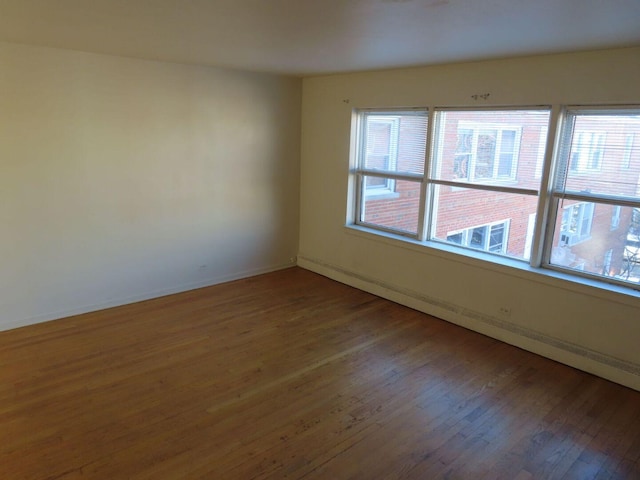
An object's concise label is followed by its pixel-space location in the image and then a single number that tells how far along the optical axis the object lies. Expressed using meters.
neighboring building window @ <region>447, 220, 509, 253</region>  4.02
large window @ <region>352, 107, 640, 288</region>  3.25
